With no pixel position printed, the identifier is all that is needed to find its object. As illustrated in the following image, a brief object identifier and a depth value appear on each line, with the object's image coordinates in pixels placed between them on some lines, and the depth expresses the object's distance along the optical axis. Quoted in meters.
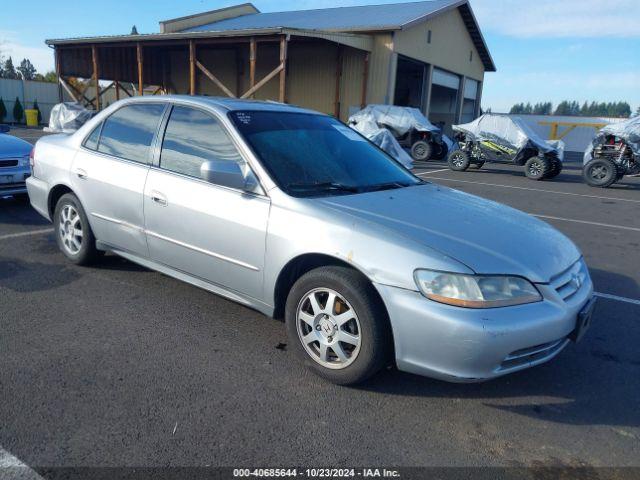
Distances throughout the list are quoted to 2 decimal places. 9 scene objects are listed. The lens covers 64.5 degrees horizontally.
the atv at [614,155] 13.11
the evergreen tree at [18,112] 31.41
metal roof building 21.61
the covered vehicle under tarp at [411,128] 17.88
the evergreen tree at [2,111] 30.75
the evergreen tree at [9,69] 74.15
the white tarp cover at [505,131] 14.87
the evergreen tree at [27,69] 101.04
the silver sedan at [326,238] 2.57
